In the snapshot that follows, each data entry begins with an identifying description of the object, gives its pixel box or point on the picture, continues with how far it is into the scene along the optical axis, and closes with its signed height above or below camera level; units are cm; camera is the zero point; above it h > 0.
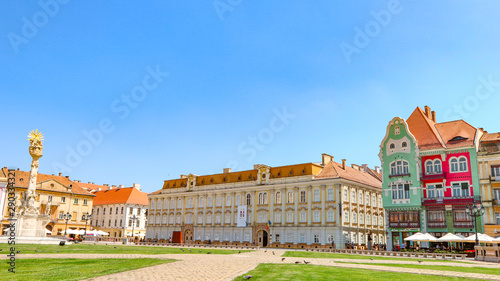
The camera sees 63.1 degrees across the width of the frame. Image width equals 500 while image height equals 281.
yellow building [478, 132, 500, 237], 4650 +564
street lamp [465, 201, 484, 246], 4497 +227
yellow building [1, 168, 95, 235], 8156 +439
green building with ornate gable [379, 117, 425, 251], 5216 +586
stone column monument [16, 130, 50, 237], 4478 +90
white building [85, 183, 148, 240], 9406 +221
